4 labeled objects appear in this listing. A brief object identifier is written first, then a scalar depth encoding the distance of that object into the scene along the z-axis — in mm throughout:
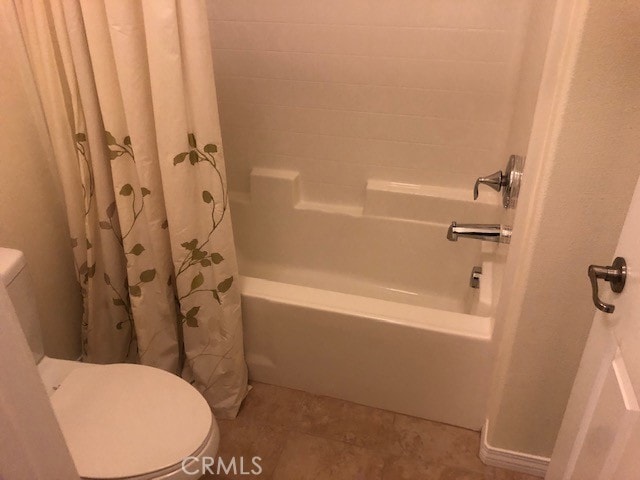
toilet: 1189
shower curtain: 1258
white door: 794
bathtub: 1583
